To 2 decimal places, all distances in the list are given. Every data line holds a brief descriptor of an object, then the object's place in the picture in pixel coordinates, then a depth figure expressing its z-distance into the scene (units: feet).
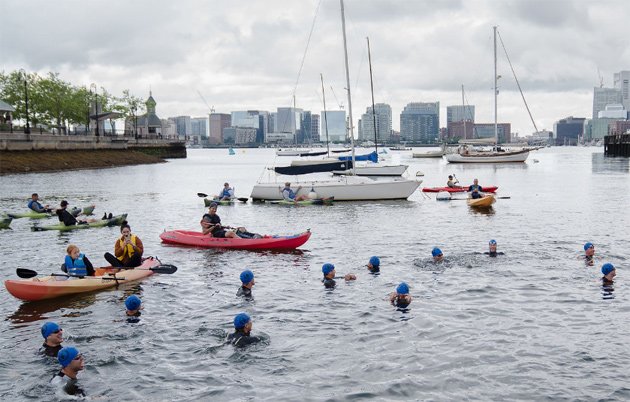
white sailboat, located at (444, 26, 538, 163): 353.55
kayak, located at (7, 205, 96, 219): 118.02
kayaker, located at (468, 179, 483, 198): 138.62
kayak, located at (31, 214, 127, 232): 107.96
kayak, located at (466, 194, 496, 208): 134.51
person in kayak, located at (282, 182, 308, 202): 147.04
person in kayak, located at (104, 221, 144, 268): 70.44
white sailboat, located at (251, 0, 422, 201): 148.15
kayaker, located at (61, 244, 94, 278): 64.80
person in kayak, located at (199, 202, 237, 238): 90.17
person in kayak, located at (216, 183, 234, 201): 151.71
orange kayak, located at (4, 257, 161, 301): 60.75
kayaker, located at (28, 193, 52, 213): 123.65
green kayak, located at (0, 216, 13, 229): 108.99
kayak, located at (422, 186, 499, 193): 163.02
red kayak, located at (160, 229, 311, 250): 86.99
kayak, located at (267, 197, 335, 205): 144.97
